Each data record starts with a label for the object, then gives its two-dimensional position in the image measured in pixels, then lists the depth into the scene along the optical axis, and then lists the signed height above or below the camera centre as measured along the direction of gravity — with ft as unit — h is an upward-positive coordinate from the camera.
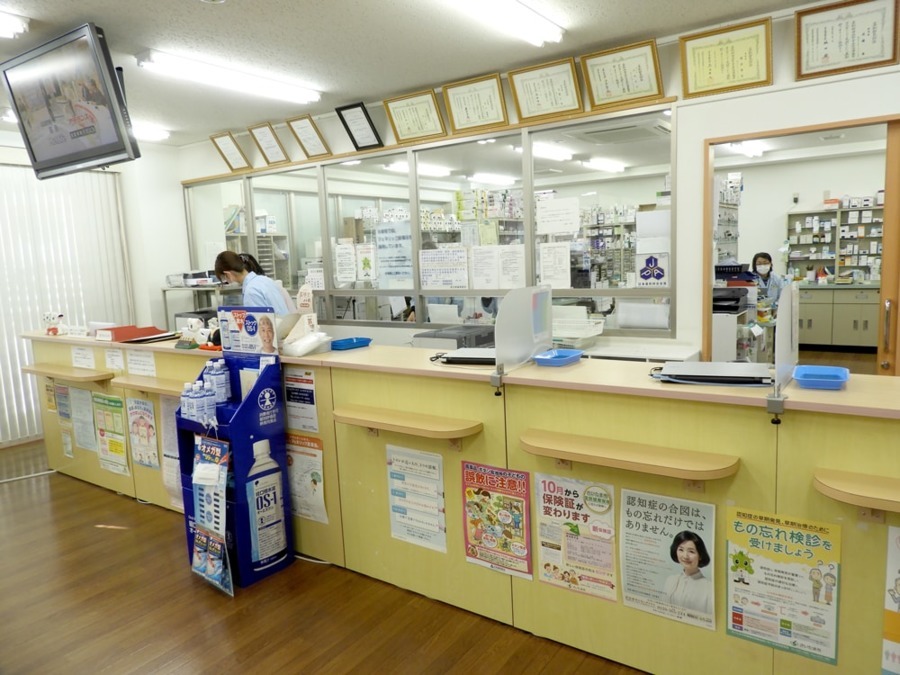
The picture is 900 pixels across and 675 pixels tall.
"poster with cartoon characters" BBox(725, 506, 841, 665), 5.78 -3.29
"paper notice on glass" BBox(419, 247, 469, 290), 15.74 +0.03
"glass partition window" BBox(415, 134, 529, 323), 14.94 +0.91
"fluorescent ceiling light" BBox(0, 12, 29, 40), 9.98 +4.51
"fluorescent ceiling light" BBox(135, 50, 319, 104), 11.98 +4.50
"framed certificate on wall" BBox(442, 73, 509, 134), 14.03 +3.98
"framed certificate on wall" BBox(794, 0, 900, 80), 9.93 +3.70
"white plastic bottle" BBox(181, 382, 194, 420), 9.17 -1.93
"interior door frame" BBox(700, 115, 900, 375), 10.50 +0.16
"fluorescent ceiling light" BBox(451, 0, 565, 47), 10.22 +4.46
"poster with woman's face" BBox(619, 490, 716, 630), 6.40 -3.30
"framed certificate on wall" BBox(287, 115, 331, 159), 17.17 +4.08
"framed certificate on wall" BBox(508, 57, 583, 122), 12.90 +3.90
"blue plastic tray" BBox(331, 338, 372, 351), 10.11 -1.19
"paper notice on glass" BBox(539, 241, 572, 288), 14.15 +0.00
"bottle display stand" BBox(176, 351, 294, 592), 9.00 -3.05
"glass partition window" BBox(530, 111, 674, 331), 13.02 +0.41
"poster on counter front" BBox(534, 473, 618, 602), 7.00 -3.29
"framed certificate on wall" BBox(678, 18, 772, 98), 10.99 +3.78
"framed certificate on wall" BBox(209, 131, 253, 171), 19.12 +4.17
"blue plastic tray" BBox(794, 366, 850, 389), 5.92 -1.26
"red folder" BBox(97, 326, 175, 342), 12.95 -1.13
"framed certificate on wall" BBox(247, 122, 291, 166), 18.08 +4.14
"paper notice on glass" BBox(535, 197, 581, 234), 14.02 +1.15
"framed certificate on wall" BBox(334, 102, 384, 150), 16.06 +4.05
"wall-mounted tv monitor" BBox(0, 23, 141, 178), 9.72 +3.21
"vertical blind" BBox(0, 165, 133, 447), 17.79 +0.76
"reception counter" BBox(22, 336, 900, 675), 5.60 -2.14
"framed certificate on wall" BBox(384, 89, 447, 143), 15.07 +4.00
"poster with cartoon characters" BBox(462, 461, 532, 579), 7.59 -3.28
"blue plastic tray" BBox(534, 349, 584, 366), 7.79 -1.23
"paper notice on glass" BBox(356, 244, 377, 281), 17.61 +0.32
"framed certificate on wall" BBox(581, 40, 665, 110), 12.02 +3.87
